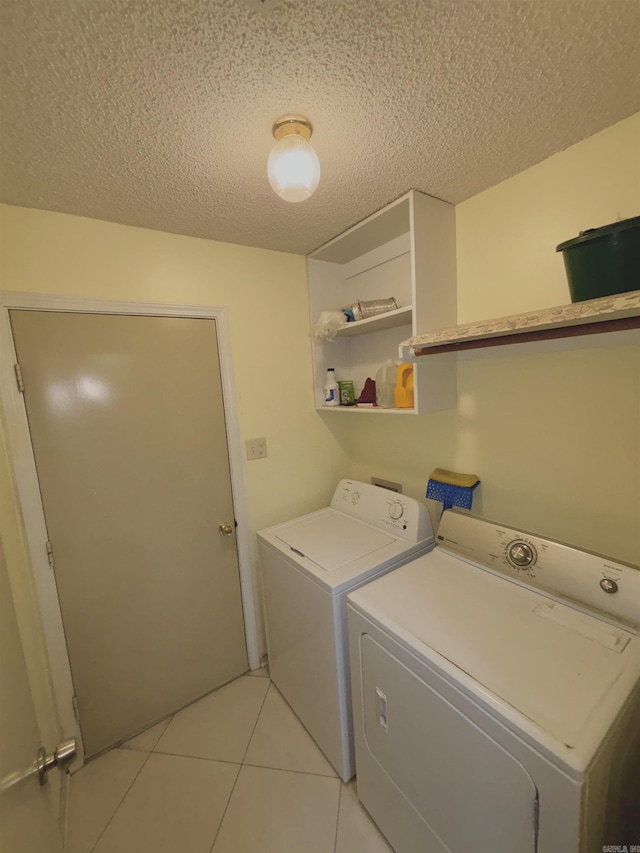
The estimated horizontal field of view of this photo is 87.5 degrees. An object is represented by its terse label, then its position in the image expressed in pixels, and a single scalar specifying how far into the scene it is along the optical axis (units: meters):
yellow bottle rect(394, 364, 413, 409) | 1.57
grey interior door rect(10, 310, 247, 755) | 1.41
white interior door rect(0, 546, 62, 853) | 0.60
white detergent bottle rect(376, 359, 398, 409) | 1.75
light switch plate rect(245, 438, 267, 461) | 1.87
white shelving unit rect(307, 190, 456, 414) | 1.41
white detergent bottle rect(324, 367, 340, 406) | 1.99
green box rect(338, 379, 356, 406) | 2.02
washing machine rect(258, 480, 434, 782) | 1.33
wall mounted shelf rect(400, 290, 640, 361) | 0.81
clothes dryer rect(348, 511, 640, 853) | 0.73
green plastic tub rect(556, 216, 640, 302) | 0.85
